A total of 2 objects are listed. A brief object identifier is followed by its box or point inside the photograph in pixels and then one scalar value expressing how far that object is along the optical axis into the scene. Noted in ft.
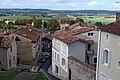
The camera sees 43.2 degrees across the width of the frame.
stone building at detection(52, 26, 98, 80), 73.19
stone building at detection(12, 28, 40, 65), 99.80
